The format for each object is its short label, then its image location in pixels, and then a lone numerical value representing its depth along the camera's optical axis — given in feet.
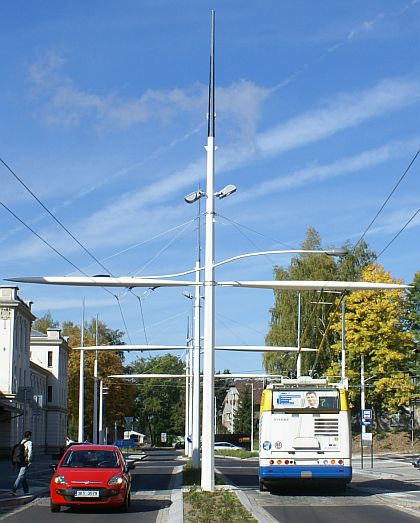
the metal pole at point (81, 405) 205.77
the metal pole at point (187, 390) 199.52
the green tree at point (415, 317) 215.31
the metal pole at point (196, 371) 133.28
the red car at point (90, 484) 68.23
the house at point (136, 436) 451.53
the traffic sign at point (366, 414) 146.72
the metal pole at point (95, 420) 221.01
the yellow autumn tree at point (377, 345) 205.46
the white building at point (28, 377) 204.13
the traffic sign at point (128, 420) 246.70
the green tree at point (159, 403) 489.26
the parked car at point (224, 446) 308.91
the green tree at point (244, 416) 431.02
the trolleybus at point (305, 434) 86.94
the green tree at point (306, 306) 218.18
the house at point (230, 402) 556.35
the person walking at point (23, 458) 83.82
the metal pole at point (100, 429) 235.56
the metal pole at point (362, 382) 194.88
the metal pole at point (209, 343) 81.05
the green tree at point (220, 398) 541.34
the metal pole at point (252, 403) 384.02
